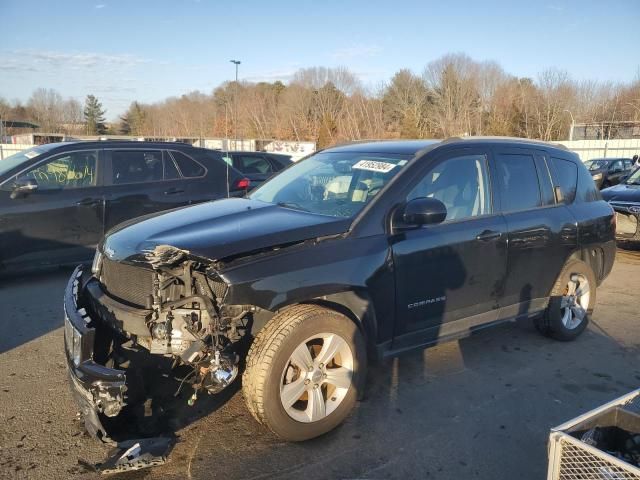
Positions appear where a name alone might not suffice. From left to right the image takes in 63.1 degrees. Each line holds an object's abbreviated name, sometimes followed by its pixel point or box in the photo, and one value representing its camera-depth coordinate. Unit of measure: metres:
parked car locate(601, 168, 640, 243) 8.79
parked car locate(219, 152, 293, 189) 12.00
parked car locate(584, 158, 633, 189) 23.19
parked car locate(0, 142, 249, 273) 6.38
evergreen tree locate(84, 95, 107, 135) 86.11
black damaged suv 2.99
